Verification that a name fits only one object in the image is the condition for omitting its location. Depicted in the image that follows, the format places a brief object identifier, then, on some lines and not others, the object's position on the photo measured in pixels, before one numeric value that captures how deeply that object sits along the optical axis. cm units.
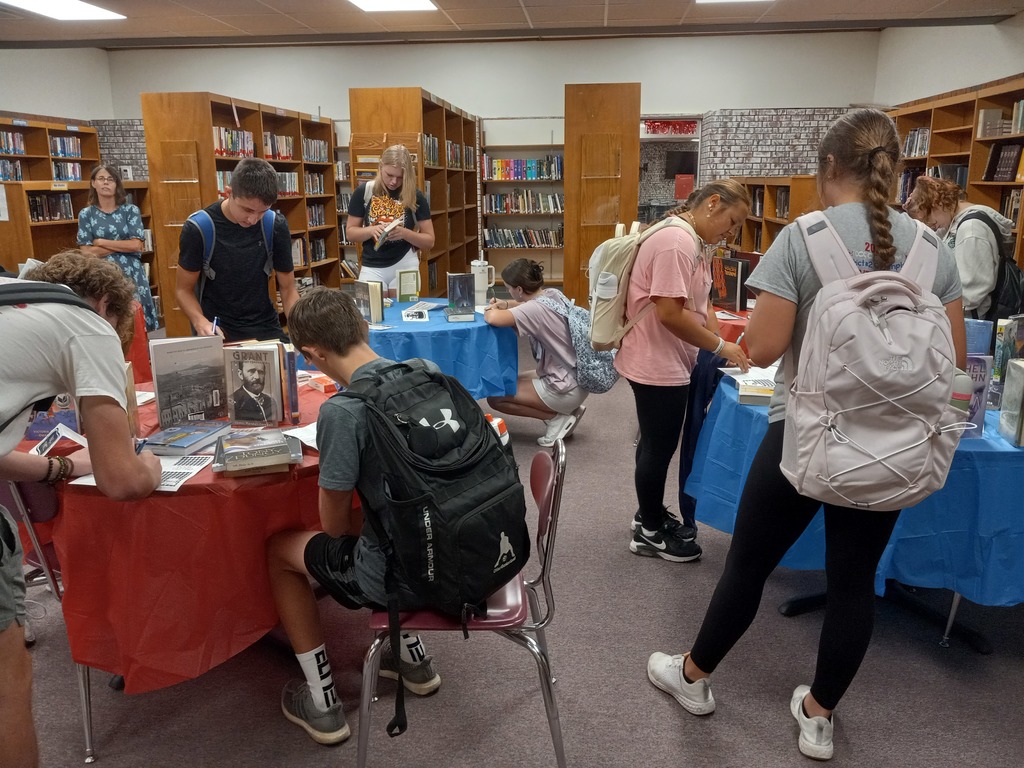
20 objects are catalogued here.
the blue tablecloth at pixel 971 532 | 214
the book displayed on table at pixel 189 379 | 224
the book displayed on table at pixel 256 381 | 233
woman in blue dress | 599
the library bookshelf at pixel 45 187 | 643
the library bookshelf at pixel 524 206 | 943
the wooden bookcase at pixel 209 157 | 625
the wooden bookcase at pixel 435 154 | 672
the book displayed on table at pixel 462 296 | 430
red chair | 177
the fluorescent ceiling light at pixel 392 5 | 745
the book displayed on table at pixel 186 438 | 212
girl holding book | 479
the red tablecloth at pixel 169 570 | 187
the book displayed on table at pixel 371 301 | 420
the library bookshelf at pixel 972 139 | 617
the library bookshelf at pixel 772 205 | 730
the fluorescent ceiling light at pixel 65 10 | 729
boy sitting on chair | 171
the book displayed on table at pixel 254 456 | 191
